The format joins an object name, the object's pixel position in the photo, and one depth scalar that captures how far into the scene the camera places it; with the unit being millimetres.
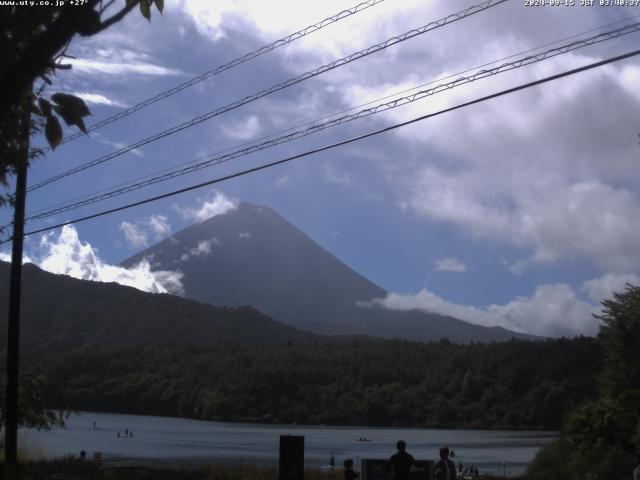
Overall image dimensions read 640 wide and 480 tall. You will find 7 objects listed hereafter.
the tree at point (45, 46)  4367
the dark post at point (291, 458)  12758
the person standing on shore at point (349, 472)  15094
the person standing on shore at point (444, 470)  12641
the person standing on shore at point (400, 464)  12234
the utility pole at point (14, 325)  18125
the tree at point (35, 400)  23016
